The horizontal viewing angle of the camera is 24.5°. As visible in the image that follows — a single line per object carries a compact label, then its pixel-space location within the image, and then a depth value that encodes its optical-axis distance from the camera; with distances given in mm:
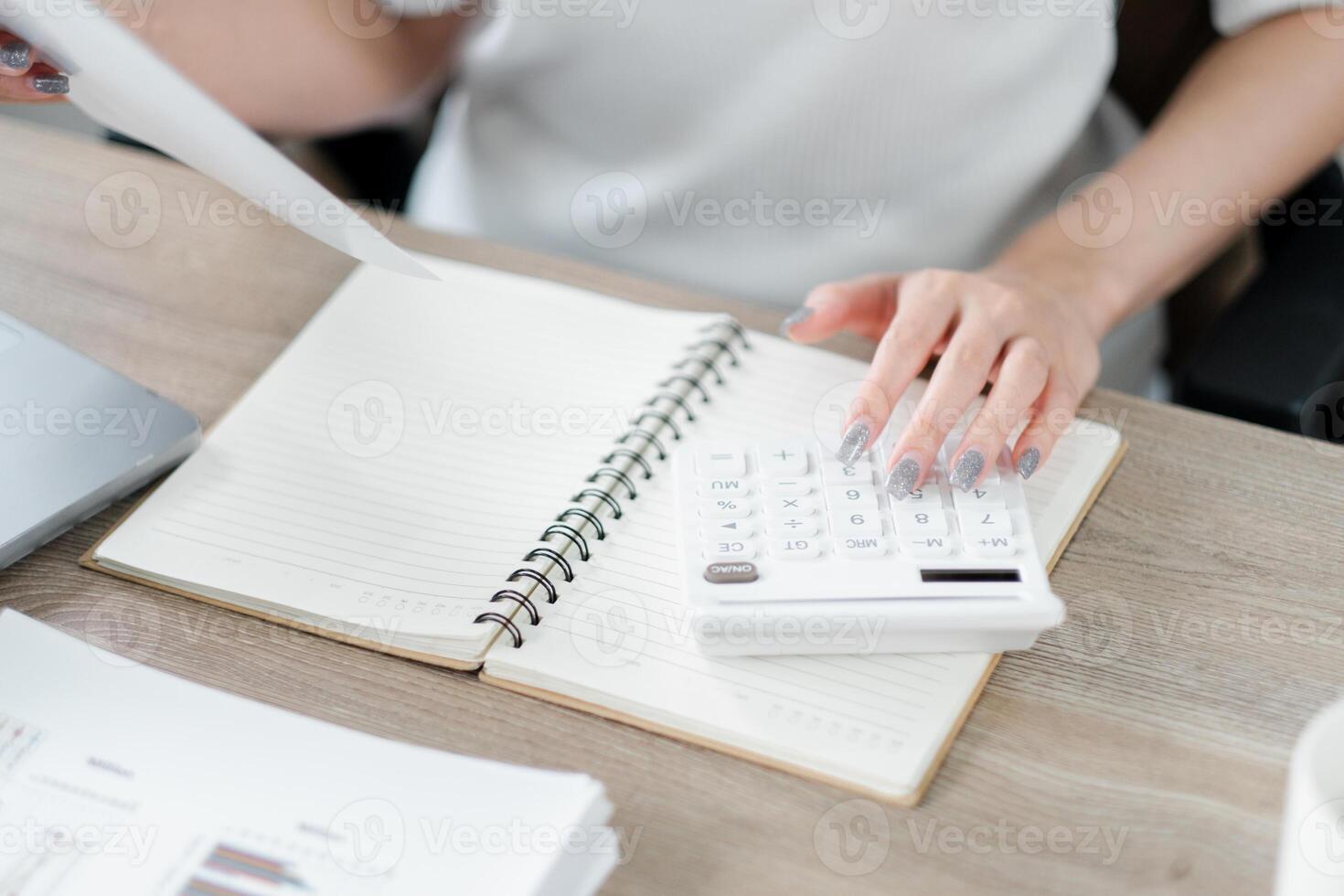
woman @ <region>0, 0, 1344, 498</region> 1208
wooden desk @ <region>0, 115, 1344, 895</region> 967
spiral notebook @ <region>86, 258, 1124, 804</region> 1003
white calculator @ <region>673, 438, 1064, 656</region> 1002
